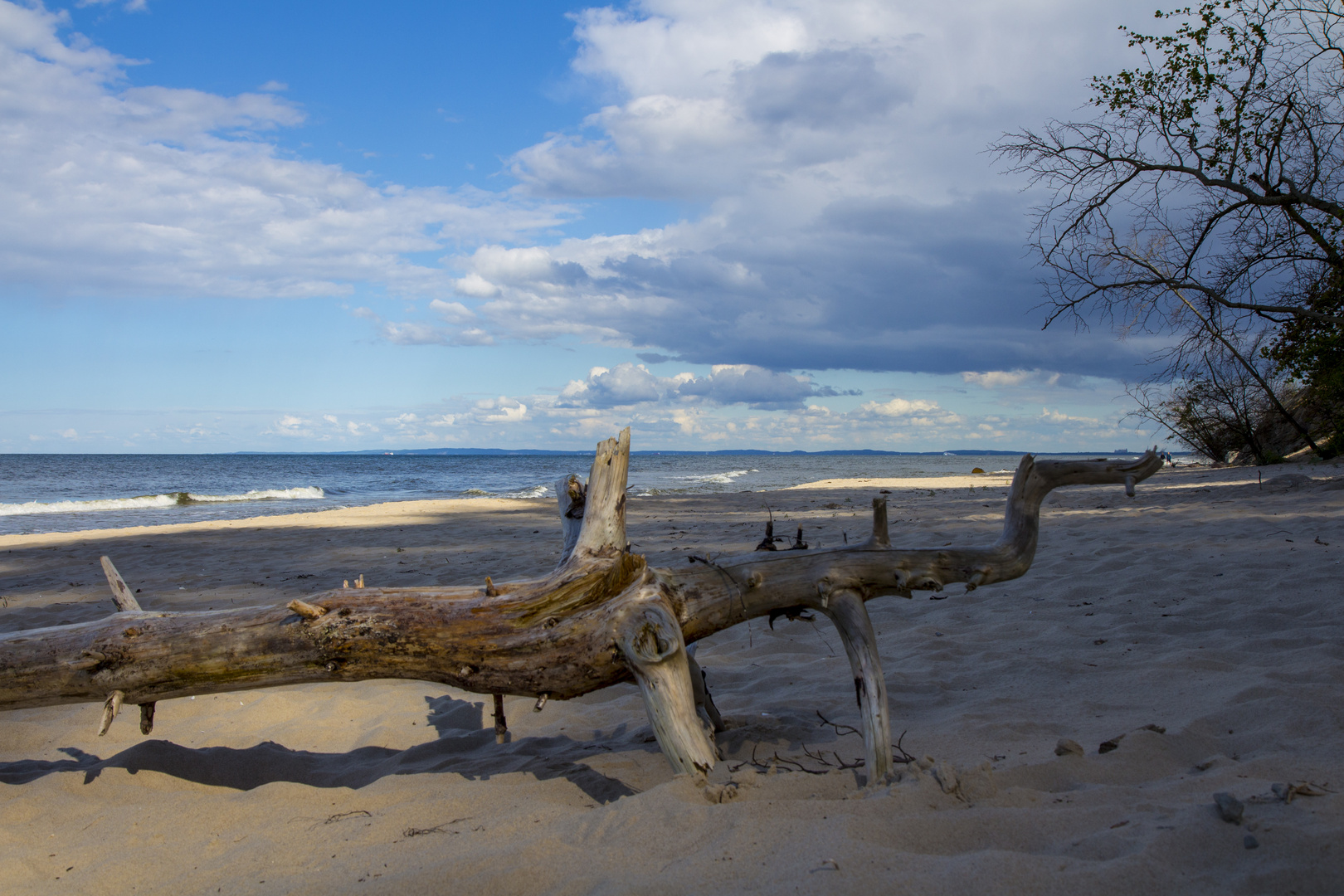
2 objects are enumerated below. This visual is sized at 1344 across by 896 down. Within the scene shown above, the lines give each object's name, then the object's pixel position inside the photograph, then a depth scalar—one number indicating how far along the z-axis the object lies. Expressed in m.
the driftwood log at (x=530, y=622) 3.07
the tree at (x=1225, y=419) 18.67
